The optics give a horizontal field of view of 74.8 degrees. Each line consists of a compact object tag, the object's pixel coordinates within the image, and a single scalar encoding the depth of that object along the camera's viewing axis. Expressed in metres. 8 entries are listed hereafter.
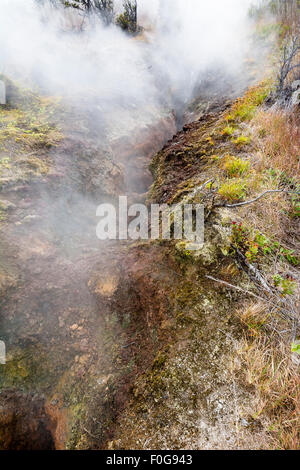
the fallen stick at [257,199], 1.81
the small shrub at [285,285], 1.33
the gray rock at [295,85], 2.86
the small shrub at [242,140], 2.68
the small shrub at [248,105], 3.24
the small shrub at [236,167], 2.23
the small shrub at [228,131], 3.08
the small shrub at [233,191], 2.00
